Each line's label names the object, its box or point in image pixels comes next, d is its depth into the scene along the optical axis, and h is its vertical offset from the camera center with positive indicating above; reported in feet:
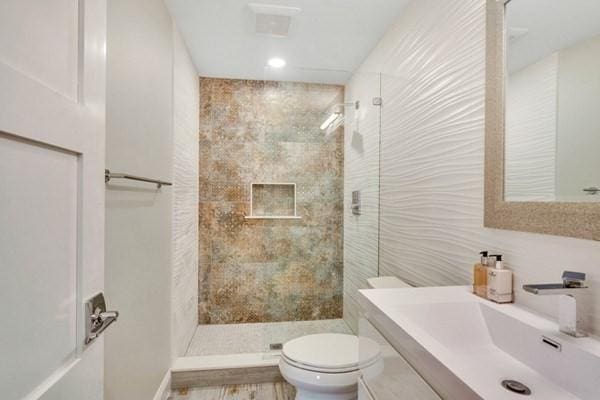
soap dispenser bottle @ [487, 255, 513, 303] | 3.29 -0.93
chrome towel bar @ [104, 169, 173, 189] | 3.45 +0.22
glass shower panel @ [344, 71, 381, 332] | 7.25 +0.29
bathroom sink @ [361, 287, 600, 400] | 2.10 -1.22
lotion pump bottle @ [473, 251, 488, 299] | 3.48 -0.89
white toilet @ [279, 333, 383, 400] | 4.84 -2.82
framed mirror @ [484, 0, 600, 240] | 2.65 +0.83
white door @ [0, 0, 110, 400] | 1.55 +0.00
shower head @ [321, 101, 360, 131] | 8.18 +2.20
